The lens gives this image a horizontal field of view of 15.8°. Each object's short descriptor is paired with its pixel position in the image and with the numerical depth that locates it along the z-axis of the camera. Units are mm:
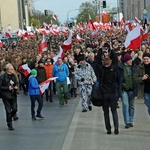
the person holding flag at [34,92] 14305
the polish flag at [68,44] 21603
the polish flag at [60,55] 19203
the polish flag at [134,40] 16438
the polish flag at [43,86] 14719
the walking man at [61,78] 16969
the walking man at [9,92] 12656
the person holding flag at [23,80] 21211
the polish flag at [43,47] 23795
